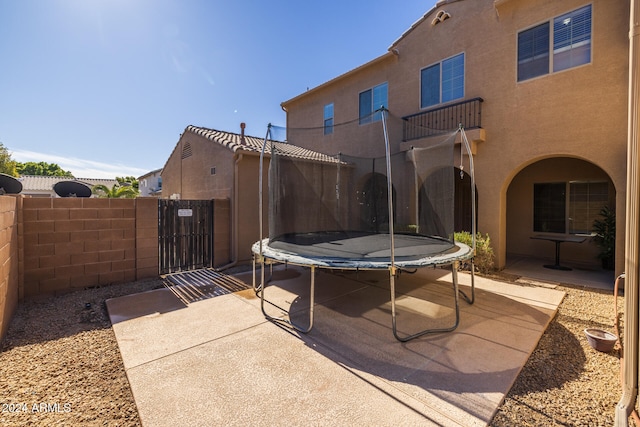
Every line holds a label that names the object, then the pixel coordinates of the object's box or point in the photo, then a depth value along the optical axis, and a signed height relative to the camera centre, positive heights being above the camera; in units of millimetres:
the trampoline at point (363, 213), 3268 -48
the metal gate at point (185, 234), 5352 -533
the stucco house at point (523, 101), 4559 +2320
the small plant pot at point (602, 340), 2545 -1241
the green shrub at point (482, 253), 5410 -850
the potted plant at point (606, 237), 5418 -516
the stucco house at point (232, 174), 6340 +956
